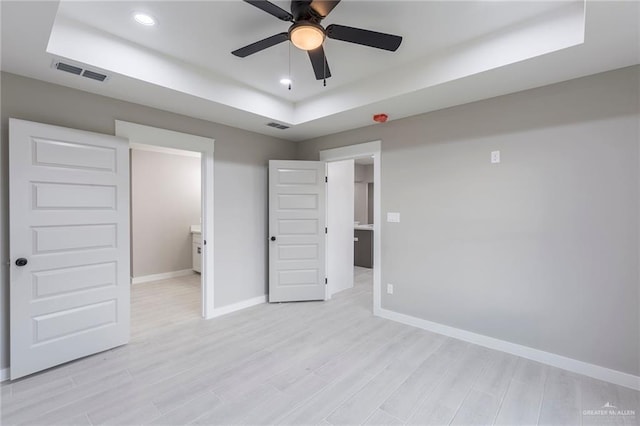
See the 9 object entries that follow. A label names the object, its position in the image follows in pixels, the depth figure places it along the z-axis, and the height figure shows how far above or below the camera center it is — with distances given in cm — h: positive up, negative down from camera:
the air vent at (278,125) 384 +114
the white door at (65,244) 235 -29
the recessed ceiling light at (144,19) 210 +140
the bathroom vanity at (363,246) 643 -77
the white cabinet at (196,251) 601 -83
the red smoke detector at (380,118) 344 +111
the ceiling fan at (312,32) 174 +115
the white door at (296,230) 427 -27
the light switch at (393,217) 363 -7
